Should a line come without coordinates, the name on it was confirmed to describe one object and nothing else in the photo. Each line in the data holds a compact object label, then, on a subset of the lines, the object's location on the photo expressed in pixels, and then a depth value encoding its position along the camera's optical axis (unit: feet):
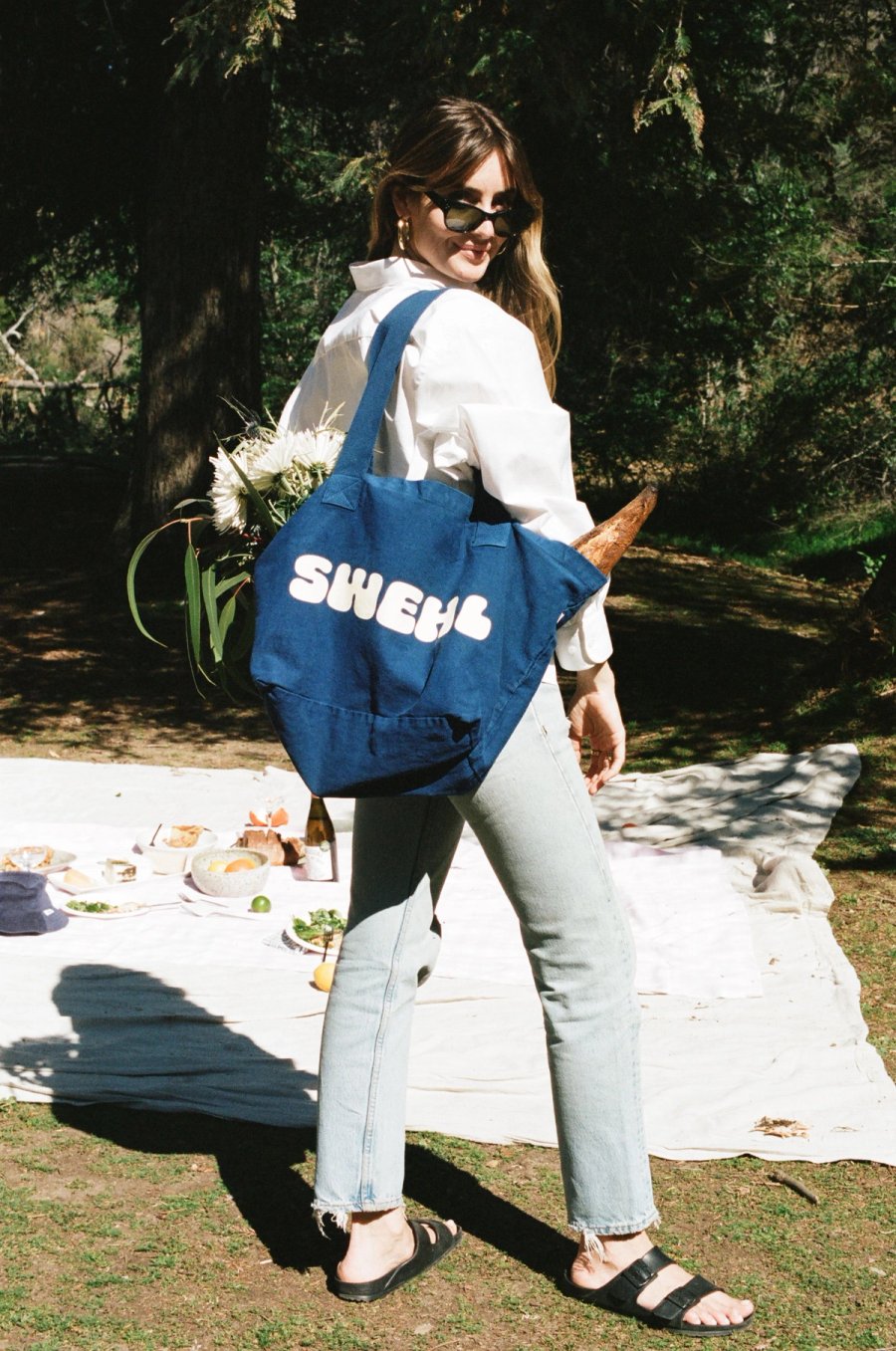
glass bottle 14.87
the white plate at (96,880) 13.93
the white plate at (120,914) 13.35
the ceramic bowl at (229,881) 14.01
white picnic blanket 9.84
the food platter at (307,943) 12.75
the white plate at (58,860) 14.51
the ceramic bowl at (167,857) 14.99
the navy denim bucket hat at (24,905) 12.79
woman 6.29
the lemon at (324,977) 11.82
